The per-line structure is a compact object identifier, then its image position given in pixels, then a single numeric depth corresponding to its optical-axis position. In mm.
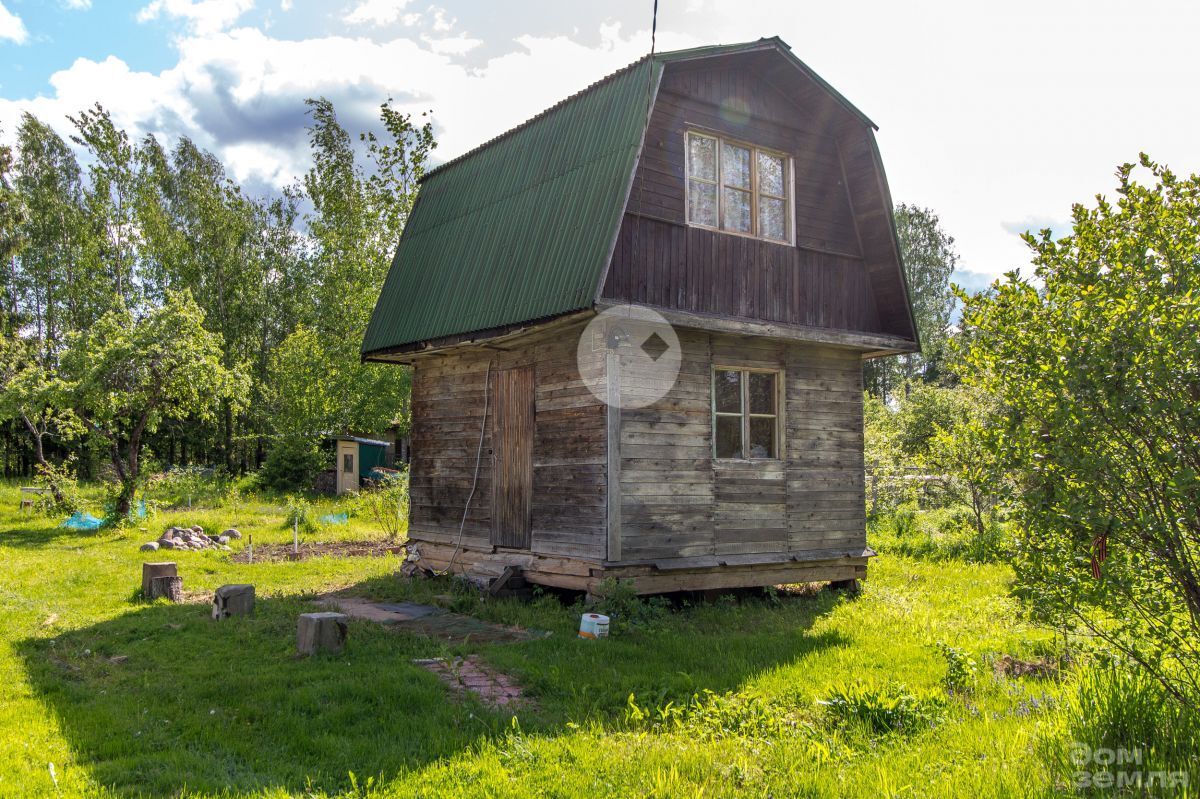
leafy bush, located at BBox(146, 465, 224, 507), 23970
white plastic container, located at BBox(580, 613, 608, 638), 8227
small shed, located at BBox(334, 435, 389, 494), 32125
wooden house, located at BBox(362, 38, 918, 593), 9539
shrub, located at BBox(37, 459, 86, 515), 20422
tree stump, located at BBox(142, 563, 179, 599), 10461
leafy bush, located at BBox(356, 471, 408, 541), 18781
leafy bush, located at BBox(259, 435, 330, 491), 30000
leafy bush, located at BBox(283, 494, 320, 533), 18672
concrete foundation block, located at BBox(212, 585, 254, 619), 9047
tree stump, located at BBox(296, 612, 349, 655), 7363
